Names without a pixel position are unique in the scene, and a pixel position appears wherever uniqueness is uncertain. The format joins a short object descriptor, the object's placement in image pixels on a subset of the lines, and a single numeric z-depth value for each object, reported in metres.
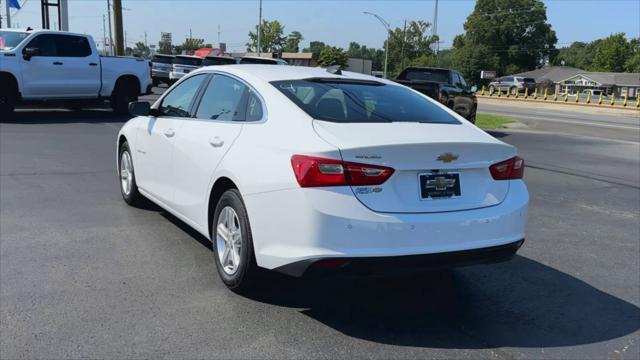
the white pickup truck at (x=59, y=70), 14.13
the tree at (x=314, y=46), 151.04
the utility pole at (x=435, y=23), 55.18
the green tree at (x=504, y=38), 112.94
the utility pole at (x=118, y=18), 28.22
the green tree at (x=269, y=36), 128.62
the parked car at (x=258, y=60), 23.10
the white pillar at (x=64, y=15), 24.00
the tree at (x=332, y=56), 68.32
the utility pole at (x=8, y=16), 39.41
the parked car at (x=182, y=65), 29.86
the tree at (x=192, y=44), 141.35
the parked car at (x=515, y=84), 74.81
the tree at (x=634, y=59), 108.81
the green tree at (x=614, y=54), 113.81
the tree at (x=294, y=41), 148.19
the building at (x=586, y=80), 95.38
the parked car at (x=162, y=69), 32.91
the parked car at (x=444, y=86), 14.84
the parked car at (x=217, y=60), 26.53
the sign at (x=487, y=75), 93.12
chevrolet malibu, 3.56
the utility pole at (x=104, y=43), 105.00
